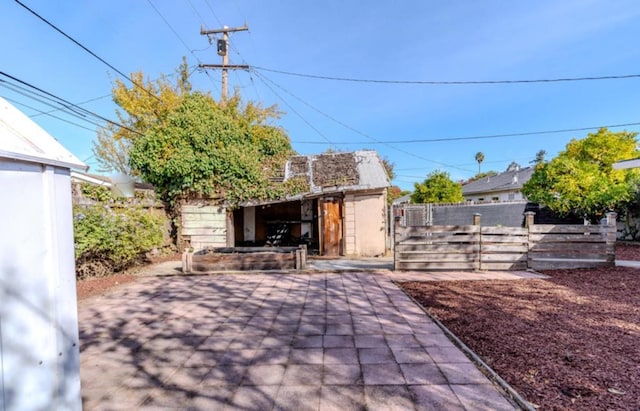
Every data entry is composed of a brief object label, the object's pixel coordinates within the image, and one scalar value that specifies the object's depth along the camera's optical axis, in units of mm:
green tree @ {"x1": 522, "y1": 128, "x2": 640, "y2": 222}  10156
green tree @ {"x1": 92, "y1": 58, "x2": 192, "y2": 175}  17141
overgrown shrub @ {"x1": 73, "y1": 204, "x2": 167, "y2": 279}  6117
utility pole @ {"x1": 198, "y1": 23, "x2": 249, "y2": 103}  13438
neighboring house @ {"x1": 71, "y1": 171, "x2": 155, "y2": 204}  7465
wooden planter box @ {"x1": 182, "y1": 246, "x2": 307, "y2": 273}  6848
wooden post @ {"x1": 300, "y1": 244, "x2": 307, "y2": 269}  7031
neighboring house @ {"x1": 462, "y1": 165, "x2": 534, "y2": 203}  23047
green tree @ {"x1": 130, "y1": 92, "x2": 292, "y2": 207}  9273
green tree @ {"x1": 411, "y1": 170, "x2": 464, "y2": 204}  18844
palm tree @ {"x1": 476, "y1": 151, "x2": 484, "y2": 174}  48281
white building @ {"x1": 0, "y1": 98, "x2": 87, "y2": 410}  1295
